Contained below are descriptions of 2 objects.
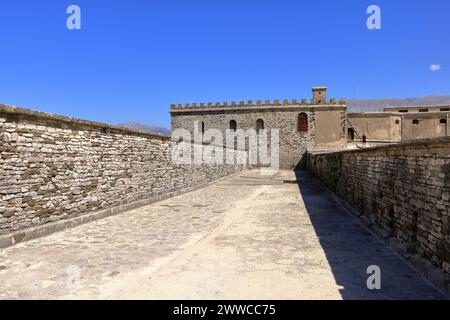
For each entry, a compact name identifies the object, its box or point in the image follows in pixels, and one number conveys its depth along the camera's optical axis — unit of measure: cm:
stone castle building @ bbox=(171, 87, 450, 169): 3459
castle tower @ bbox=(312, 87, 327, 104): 3681
